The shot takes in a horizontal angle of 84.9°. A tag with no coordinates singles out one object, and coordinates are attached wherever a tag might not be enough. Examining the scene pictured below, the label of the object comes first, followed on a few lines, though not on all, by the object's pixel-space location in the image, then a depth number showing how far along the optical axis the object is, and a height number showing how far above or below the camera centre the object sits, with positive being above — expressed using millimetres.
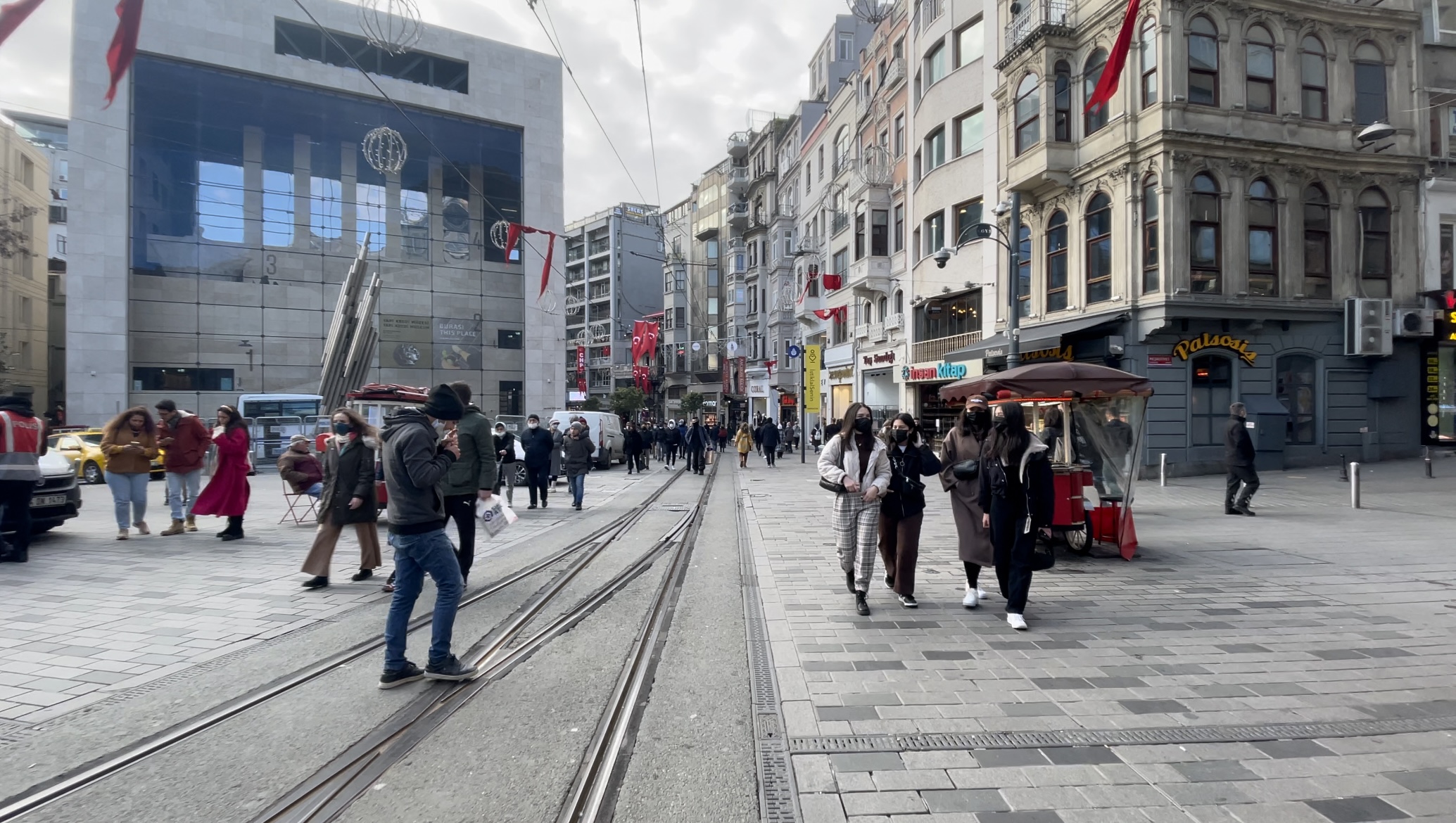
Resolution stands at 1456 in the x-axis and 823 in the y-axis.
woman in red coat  10406 -802
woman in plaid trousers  6562 -434
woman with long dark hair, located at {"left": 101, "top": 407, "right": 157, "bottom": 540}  10203 -472
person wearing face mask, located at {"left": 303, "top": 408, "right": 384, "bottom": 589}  7602 -675
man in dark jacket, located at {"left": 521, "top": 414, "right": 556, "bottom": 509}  14305 -578
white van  25516 -510
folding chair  12516 -1569
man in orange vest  8531 -534
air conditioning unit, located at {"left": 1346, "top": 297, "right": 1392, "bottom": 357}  19938 +2238
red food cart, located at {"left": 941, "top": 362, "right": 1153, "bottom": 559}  9102 -228
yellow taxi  20203 -878
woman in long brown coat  6586 -614
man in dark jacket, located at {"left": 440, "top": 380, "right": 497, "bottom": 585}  7285 -516
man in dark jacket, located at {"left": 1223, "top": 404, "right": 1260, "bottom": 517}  12461 -634
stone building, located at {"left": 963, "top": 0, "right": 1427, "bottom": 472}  19359 +5251
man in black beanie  4785 -764
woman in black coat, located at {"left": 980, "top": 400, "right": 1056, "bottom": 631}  6059 -615
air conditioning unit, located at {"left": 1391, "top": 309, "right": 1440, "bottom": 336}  20531 +2389
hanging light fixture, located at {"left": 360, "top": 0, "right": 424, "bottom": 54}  14336 +12593
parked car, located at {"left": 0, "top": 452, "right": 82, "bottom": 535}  9703 -946
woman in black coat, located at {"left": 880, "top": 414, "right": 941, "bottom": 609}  6688 -664
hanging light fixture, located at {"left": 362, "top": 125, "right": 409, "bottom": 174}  39375 +13406
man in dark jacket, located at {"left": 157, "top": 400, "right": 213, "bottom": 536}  10688 -450
